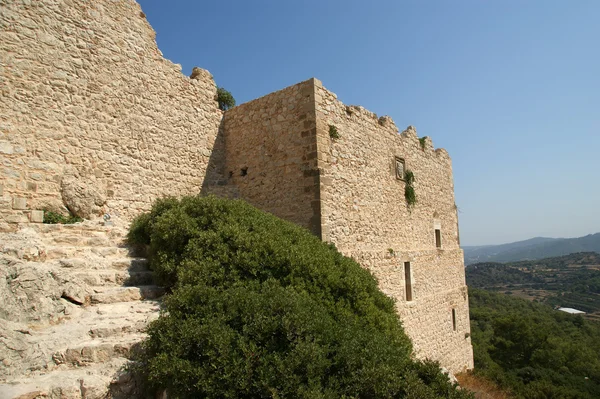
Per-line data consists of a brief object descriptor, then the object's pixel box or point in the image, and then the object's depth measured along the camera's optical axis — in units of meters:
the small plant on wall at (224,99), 10.41
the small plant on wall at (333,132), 8.50
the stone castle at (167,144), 6.72
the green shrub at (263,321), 3.66
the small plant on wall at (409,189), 11.30
